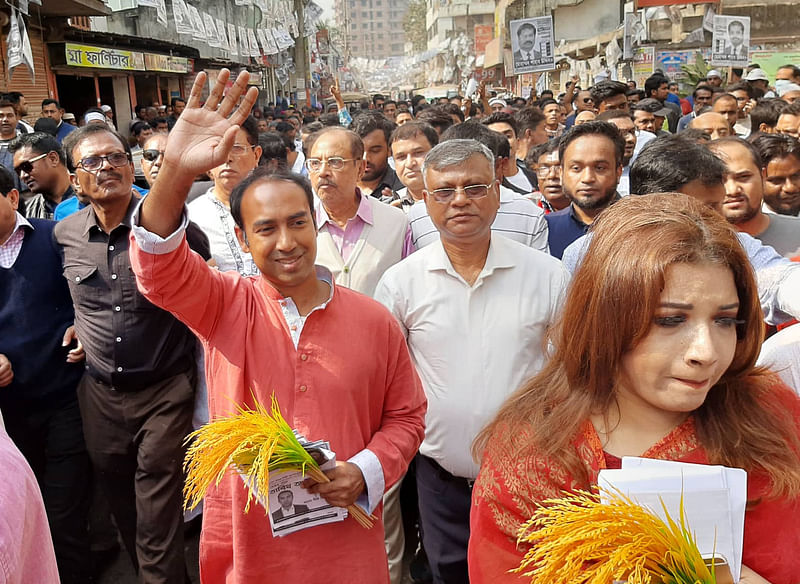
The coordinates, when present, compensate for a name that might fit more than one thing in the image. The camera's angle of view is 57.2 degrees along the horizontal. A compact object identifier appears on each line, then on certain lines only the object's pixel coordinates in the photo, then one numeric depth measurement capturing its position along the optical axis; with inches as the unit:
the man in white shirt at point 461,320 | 110.6
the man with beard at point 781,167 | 160.6
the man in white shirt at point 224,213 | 141.3
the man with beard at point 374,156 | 219.5
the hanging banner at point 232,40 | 967.3
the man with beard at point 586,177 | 148.4
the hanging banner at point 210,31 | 783.6
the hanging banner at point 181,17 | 679.0
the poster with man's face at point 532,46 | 466.6
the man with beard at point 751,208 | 132.7
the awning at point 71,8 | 486.3
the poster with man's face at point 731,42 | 453.1
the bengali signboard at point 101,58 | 556.1
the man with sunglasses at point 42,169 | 189.2
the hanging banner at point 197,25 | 723.6
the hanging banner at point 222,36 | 849.5
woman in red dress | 59.9
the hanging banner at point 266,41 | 1152.1
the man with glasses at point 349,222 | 142.8
